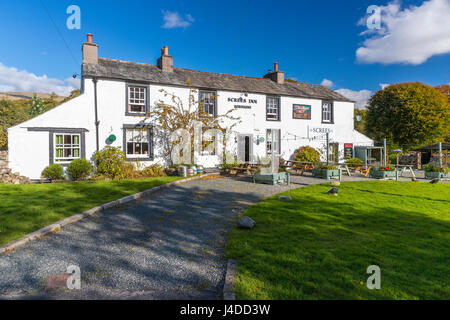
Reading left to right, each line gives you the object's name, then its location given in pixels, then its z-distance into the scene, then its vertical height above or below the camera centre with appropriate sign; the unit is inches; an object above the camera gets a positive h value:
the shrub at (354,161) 787.0 -11.9
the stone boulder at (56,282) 138.8 -65.2
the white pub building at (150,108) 560.7 +111.0
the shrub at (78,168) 546.6 -22.9
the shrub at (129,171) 577.6 -31.6
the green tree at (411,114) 956.6 +155.2
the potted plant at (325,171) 577.9 -31.0
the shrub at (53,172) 537.3 -29.9
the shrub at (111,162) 568.4 -12.0
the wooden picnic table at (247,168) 618.8 -25.7
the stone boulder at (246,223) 235.1 -57.9
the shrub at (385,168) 590.2 -24.4
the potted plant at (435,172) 588.1 -33.1
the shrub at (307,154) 785.2 +8.6
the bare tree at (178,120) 665.6 +93.5
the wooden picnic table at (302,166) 655.2 -24.1
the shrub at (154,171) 616.7 -32.7
